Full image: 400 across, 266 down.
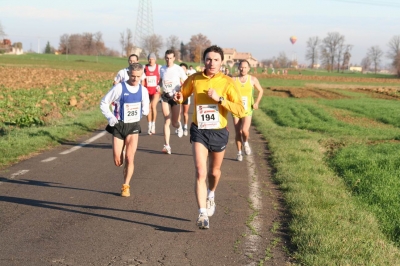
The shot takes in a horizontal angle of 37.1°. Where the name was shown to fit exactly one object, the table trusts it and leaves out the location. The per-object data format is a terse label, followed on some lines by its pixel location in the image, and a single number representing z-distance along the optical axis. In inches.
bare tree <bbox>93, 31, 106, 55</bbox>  6896.7
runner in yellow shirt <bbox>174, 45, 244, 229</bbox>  265.8
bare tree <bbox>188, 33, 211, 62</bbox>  5680.6
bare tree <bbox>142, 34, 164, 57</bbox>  3319.4
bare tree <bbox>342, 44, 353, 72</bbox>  6738.7
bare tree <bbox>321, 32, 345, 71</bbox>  6693.4
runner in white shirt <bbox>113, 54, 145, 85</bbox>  485.6
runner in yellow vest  456.4
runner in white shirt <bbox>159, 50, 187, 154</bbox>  513.7
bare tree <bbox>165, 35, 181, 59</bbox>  4935.0
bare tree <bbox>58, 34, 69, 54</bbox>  7051.7
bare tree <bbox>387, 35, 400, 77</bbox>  4962.6
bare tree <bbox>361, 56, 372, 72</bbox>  7592.5
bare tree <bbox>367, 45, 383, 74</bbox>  7386.8
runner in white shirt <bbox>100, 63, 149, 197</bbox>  337.1
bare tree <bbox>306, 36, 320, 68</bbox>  6683.1
